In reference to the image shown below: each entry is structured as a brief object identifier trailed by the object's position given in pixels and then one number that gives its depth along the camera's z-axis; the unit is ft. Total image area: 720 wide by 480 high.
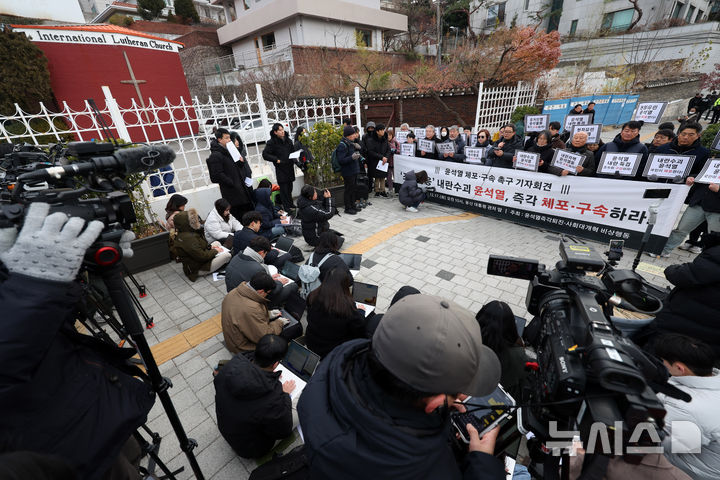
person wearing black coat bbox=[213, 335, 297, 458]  7.32
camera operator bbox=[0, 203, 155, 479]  3.09
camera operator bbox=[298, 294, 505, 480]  3.42
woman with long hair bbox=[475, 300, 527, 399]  8.28
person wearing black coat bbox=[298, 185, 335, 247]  17.95
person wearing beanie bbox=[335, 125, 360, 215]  23.38
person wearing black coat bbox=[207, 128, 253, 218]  18.33
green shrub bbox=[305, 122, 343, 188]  24.41
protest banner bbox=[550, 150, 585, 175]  18.40
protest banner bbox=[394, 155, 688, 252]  16.65
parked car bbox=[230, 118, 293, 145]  40.95
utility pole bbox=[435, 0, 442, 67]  55.24
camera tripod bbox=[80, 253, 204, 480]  4.01
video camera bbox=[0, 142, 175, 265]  3.75
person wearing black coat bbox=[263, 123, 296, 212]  21.93
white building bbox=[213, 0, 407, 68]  74.74
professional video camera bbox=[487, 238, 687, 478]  4.05
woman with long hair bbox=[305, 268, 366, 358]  9.75
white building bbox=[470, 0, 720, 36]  74.95
